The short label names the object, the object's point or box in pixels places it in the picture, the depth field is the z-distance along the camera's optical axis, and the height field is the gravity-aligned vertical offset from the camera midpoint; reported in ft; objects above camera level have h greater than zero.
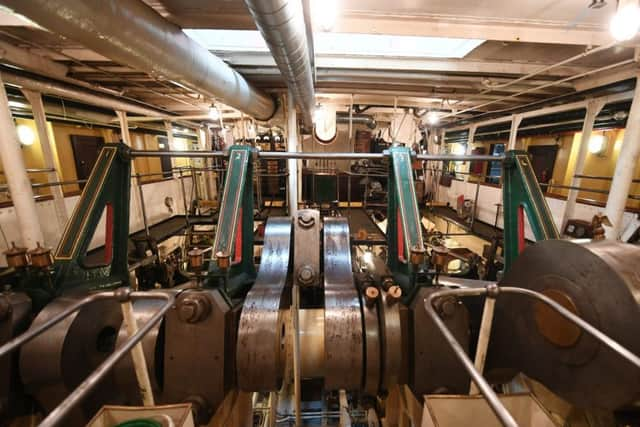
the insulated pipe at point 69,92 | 9.01 +3.12
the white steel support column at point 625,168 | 7.86 -0.08
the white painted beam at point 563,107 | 10.44 +3.07
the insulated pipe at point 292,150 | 12.66 +0.70
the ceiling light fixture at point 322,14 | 4.88 +3.32
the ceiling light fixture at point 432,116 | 16.71 +3.43
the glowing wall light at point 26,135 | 11.32 +1.21
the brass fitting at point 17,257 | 3.54 -1.48
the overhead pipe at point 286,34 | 3.54 +2.35
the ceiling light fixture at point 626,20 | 4.49 +2.82
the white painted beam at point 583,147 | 11.19 +0.88
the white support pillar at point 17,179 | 6.95 -0.60
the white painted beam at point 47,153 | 9.87 +0.31
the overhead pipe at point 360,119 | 19.81 +3.78
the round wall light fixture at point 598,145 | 14.07 +1.25
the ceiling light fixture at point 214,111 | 13.43 +2.93
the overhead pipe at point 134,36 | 3.19 +2.19
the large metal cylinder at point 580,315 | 2.32 -1.76
